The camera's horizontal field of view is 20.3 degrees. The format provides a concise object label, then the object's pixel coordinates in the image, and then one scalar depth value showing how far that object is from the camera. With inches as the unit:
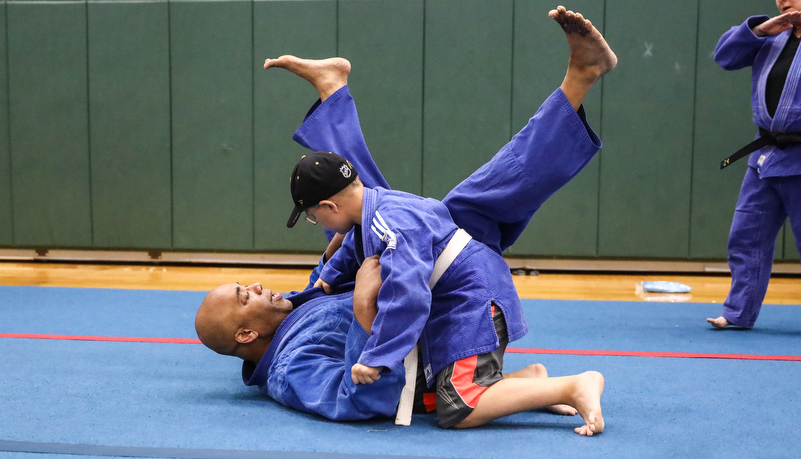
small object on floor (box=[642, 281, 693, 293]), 365.0
